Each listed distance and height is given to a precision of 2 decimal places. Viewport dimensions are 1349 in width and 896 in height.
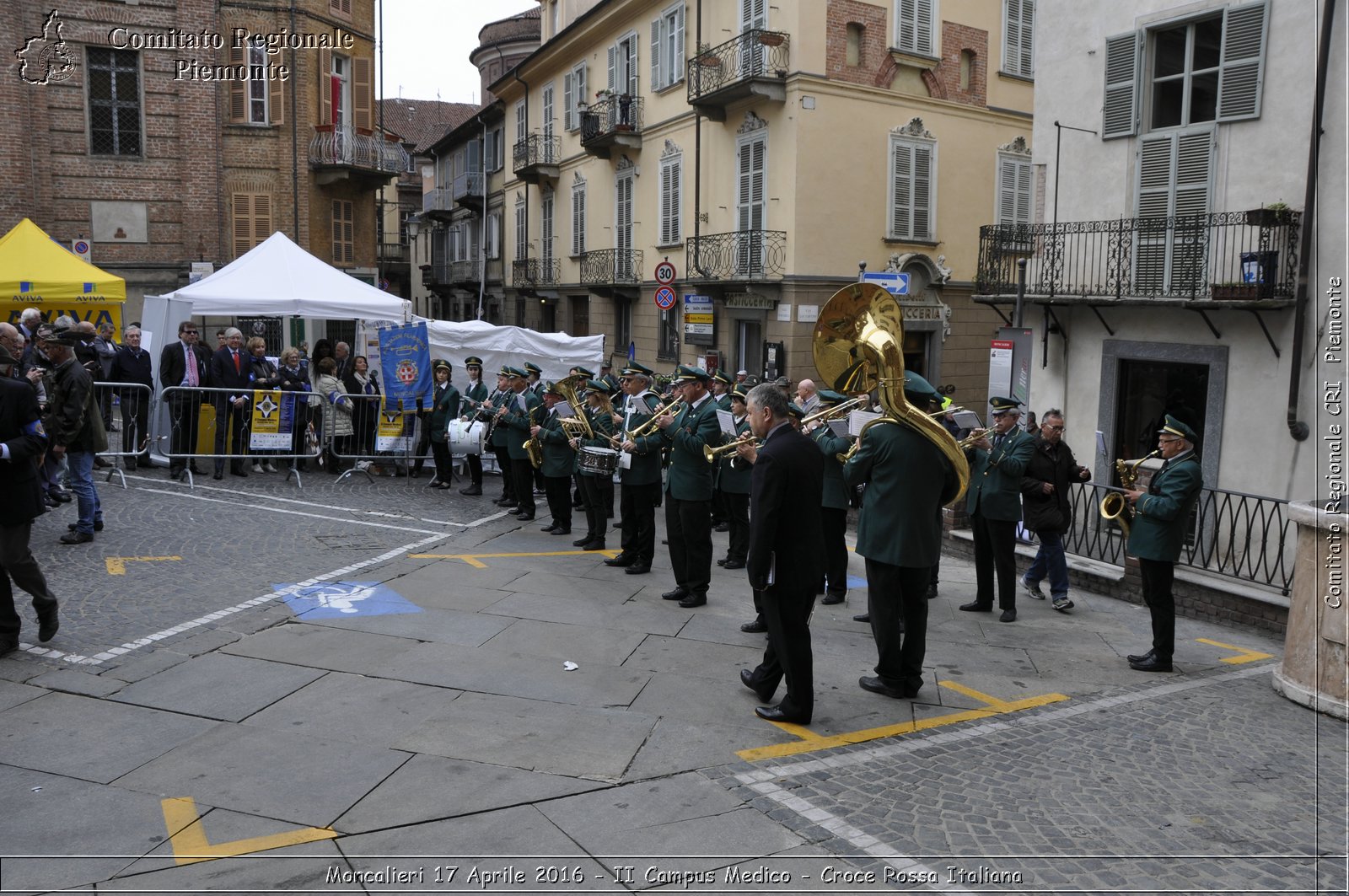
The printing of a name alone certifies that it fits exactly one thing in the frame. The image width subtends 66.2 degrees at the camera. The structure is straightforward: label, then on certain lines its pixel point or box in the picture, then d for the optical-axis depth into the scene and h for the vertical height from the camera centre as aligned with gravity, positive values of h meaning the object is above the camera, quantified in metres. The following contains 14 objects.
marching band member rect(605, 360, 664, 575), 9.98 -1.47
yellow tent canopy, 15.82 +0.84
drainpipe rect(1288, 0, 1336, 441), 11.08 +1.24
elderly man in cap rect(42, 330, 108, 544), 9.28 -0.81
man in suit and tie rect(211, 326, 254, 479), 13.80 -0.74
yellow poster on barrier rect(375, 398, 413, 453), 15.01 -1.29
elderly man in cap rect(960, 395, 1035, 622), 9.24 -1.33
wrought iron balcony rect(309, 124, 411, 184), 28.39 +5.20
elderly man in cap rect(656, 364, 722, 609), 9.11 -1.38
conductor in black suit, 6.12 -1.18
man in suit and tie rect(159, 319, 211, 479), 13.65 -0.62
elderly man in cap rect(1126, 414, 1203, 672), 7.60 -1.24
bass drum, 14.12 -1.28
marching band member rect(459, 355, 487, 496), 14.41 -0.75
